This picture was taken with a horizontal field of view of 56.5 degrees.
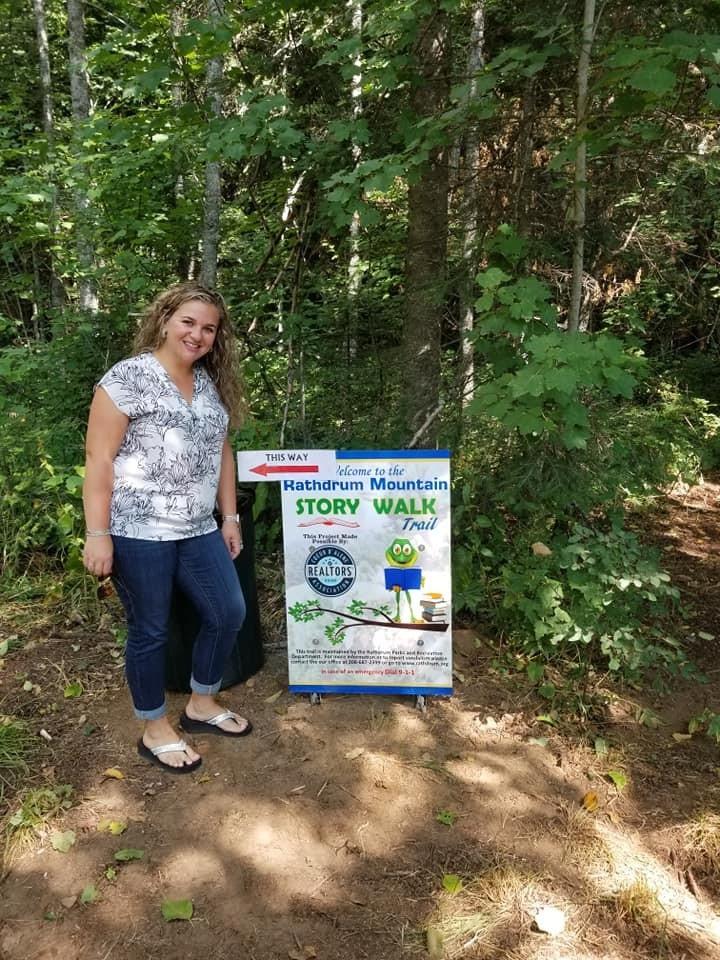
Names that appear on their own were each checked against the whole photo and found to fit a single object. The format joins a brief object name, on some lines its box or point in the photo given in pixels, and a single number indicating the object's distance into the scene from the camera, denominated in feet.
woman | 8.42
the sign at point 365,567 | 10.46
